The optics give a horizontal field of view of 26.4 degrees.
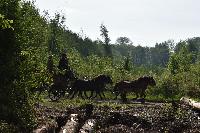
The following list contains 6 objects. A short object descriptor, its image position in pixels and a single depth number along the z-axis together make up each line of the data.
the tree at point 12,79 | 15.46
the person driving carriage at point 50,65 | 25.53
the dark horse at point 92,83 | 29.47
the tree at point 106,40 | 137.12
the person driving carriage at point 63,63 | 27.57
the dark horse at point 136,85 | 28.84
